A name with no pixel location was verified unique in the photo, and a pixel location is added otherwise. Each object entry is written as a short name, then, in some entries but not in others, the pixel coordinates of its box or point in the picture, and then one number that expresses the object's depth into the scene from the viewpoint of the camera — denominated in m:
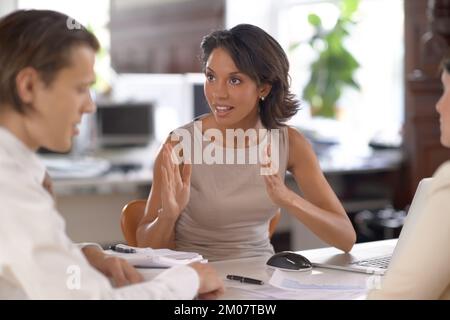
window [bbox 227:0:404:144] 6.45
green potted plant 6.18
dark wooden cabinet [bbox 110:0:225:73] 6.85
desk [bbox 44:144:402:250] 5.02
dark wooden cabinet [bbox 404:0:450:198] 5.45
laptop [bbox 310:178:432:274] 1.80
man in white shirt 1.43
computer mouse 2.19
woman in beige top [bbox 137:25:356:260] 2.57
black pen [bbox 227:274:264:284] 2.03
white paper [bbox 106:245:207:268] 1.97
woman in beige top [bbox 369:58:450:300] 1.68
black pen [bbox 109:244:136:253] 2.07
